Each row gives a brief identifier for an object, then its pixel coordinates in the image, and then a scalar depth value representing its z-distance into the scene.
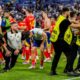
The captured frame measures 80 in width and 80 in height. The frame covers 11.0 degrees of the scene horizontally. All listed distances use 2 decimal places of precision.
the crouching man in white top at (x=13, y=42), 12.80
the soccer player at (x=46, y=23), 14.44
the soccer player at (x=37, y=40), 13.54
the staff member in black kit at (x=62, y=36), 11.73
